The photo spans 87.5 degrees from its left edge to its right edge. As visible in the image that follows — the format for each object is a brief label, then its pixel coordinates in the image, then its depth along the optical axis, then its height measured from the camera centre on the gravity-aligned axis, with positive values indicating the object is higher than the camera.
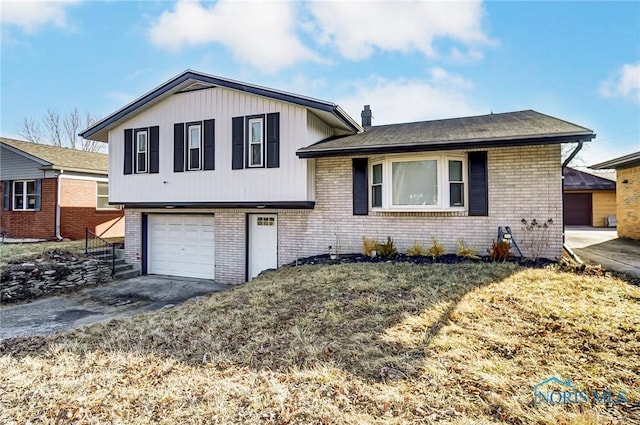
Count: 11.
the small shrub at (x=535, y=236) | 8.05 -0.52
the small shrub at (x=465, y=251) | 8.27 -0.89
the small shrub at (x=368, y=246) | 9.17 -0.85
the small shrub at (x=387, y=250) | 8.87 -0.93
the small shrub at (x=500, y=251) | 7.90 -0.85
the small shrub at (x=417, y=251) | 8.76 -0.95
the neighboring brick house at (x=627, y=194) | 12.83 +0.86
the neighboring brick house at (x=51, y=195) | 15.11 +0.97
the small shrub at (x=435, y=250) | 8.51 -0.90
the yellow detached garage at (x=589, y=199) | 21.06 +1.02
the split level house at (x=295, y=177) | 8.31 +1.09
